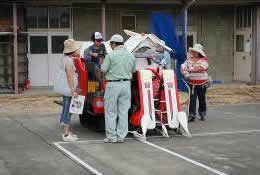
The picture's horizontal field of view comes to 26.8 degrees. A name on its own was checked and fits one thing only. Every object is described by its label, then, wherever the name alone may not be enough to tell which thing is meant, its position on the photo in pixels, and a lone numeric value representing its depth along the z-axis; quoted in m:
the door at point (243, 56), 22.47
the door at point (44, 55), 20.72
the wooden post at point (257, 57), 21.58
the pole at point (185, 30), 19.50
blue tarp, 13.28
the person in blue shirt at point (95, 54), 10.86
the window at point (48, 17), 20.59
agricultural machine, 10.43
